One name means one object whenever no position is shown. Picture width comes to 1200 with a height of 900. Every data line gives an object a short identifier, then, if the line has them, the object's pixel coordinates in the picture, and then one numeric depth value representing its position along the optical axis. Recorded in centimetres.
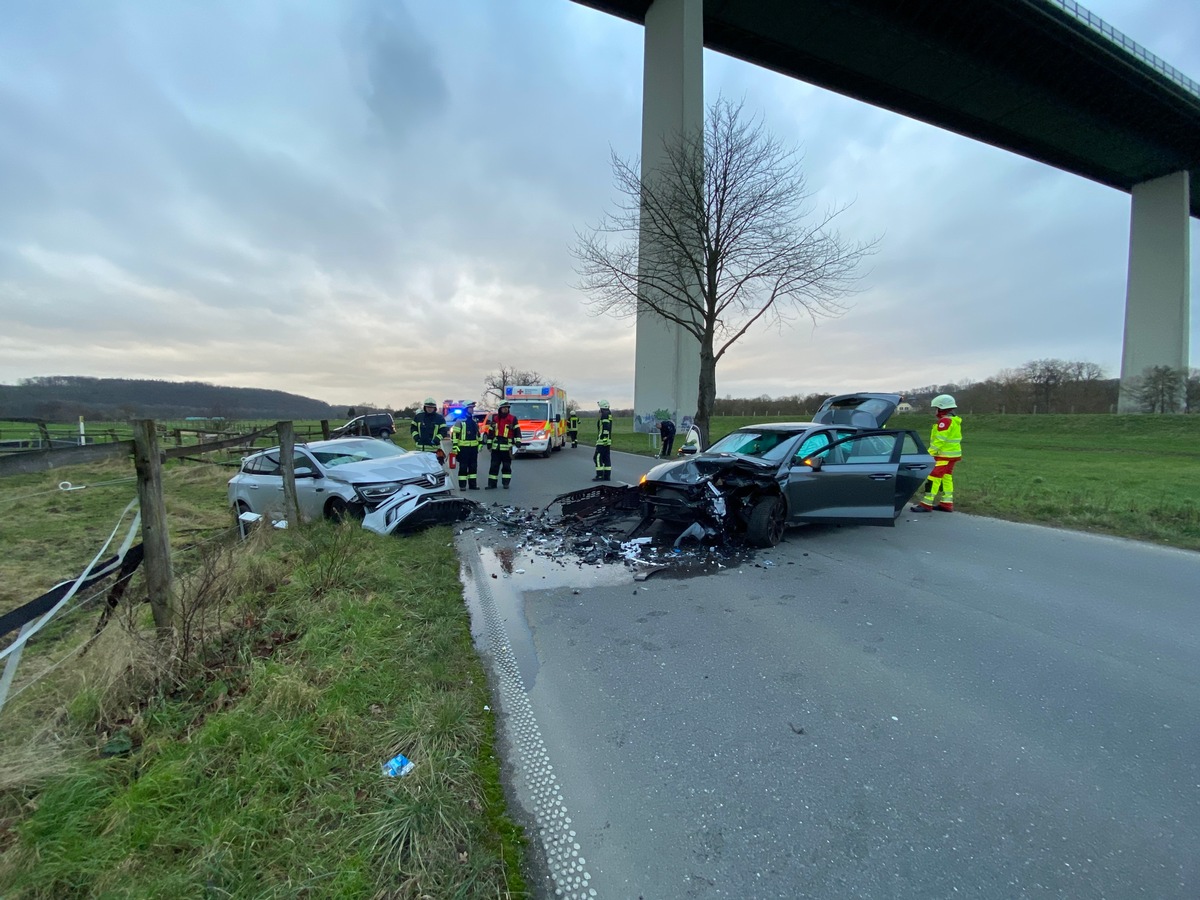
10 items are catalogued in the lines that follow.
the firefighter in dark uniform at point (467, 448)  1107
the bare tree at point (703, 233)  1783
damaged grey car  606
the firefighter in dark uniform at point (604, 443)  1273
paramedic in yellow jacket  846
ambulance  1834
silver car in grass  673
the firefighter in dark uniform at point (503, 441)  1130
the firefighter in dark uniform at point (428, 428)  1131
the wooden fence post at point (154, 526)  324
